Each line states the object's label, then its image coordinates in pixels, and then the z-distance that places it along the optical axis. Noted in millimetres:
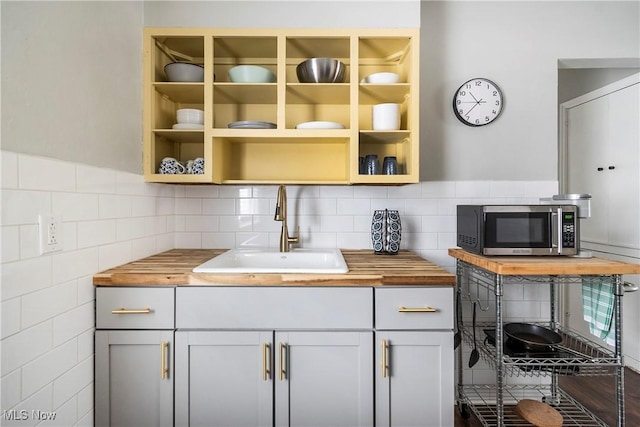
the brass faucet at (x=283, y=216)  1971
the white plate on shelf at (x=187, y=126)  1865
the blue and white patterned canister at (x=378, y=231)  2008
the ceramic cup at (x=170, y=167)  1848
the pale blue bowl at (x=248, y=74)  1845
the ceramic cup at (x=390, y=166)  1902
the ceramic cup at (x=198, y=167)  1861
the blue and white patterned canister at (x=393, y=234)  1994
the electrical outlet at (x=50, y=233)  1128
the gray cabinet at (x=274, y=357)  1424
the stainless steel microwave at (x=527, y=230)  1640
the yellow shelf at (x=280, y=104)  1827
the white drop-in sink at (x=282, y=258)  1944
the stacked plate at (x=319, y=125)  1854
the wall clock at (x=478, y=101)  2123
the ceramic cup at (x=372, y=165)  1905
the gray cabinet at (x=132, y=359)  1420
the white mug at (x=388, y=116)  1846
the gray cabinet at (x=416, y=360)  1429
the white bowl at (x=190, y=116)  1883
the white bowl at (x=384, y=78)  1854
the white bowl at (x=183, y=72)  1855
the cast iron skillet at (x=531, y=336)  1681
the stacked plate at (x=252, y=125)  1854
